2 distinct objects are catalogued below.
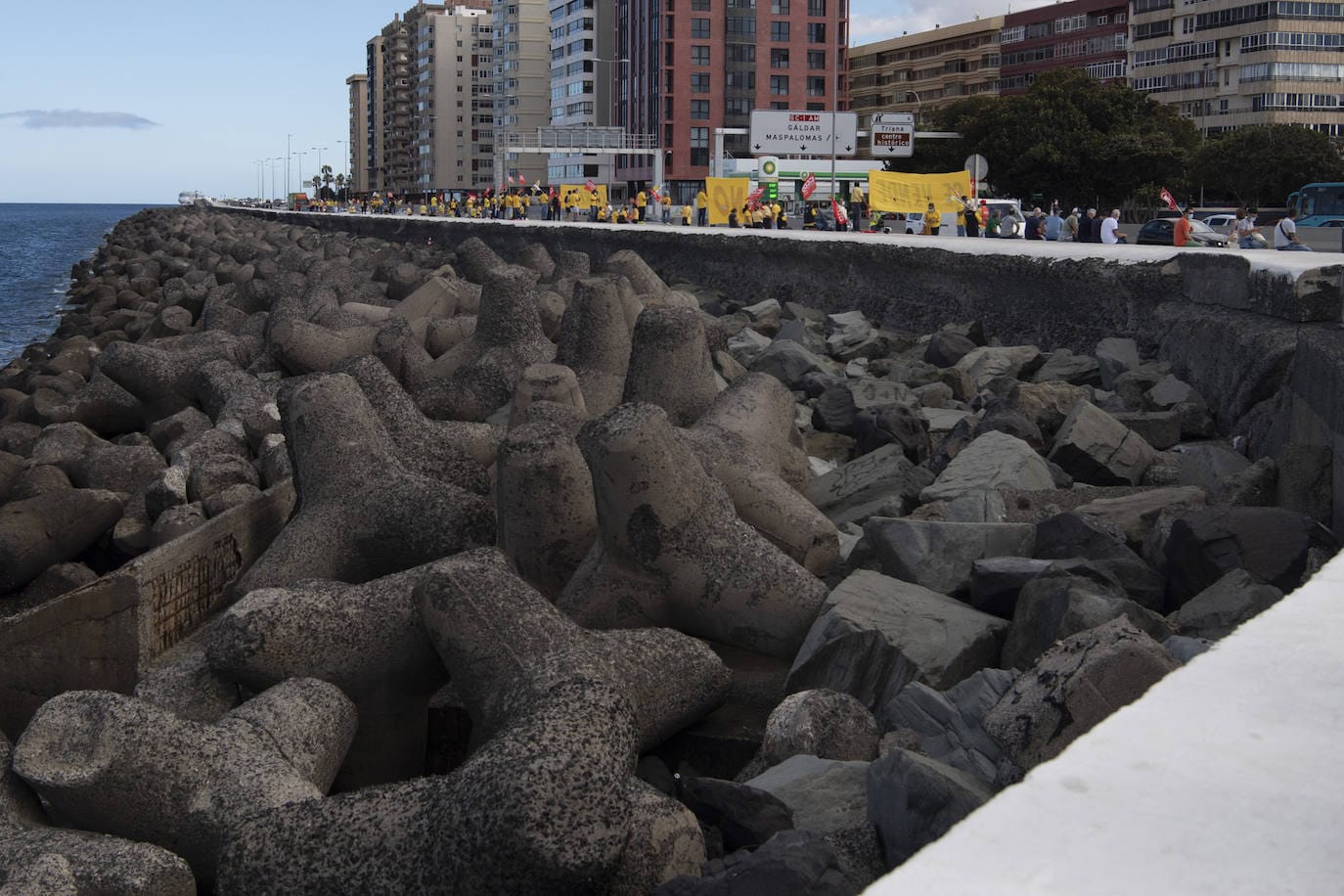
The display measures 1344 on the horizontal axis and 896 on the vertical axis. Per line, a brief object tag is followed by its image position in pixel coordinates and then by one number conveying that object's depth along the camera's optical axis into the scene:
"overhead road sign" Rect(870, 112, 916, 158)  44.69
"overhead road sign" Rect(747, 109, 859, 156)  39.91
